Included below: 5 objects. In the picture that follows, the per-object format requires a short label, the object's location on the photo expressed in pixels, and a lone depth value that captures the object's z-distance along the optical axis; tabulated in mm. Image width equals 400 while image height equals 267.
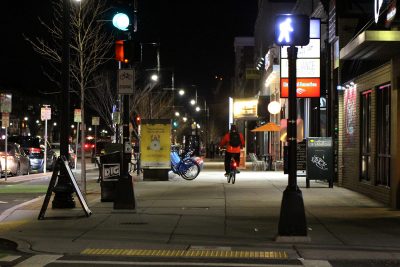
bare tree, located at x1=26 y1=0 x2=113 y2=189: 15867
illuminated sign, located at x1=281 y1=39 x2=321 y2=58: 20495
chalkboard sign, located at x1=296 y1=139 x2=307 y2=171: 20531
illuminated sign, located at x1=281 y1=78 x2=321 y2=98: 20328
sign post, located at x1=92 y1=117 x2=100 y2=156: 34134
